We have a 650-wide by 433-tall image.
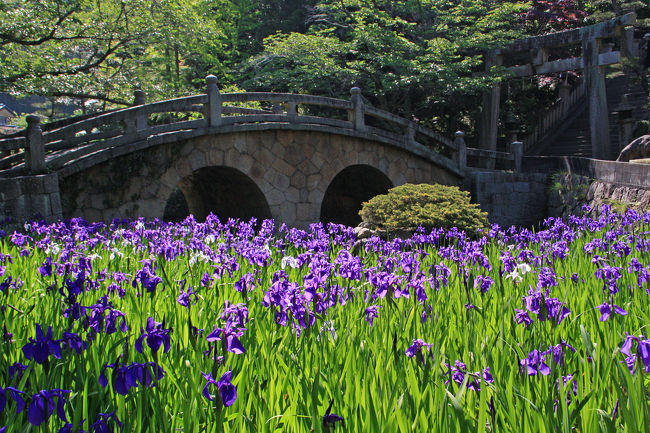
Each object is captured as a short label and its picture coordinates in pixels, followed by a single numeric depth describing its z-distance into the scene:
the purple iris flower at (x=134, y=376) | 1.70
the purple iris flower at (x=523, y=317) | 2.49
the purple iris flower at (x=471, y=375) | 1.98
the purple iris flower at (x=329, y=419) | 1.54
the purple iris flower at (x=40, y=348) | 1.83
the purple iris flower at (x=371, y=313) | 2.77
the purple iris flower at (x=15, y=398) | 1.53
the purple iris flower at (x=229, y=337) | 1.87
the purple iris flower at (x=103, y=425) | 1.56
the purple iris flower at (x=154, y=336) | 1.88
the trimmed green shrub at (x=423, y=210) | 9.01
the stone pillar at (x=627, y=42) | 16.25
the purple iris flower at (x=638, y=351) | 1.77
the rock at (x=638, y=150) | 11.23
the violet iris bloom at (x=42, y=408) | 1.49
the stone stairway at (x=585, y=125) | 19.44
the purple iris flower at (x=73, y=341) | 2.09
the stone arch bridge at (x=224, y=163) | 8.53
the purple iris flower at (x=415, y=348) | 2.14
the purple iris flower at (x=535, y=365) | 1.99
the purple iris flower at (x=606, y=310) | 2.33
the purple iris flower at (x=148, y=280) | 2.78
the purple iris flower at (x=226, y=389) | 1.61
